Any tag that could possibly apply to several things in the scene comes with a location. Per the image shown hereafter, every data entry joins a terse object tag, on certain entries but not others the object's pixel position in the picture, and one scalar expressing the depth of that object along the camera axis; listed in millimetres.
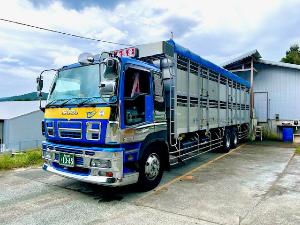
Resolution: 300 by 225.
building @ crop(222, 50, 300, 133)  15148
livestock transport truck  4668
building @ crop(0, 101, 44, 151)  25128
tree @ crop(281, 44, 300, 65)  31328
